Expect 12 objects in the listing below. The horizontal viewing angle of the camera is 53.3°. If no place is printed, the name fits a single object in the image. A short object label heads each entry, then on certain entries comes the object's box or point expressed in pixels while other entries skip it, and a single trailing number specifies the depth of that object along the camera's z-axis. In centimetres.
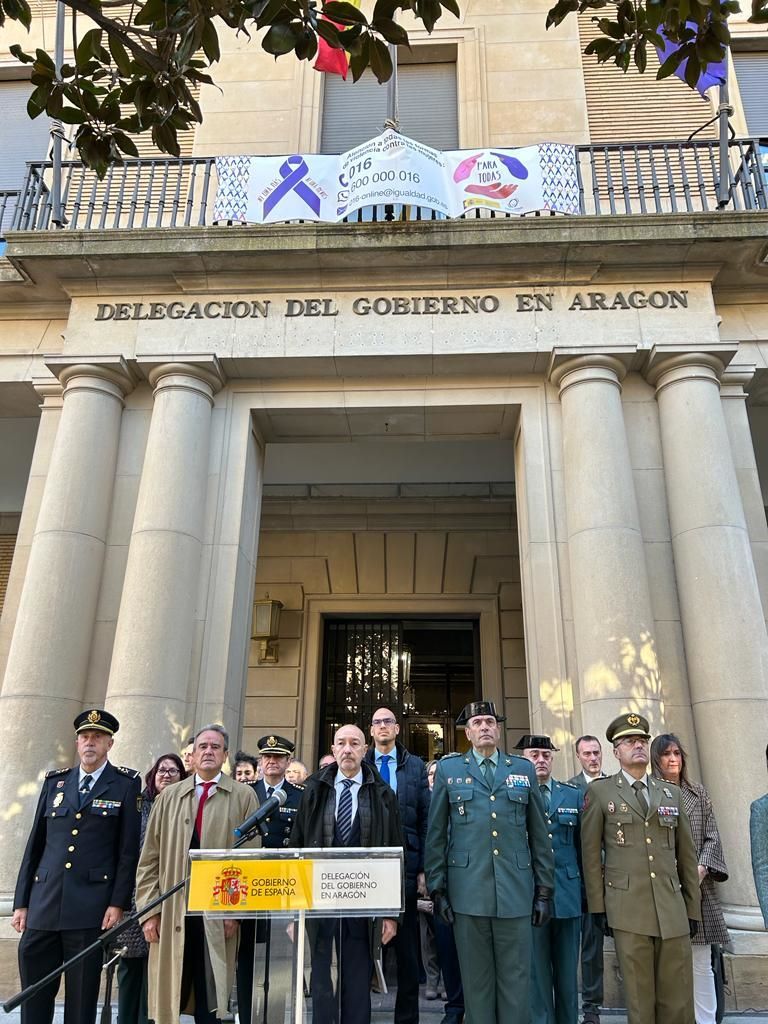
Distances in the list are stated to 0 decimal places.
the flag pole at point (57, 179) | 887
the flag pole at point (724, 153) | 879
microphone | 376
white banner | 876
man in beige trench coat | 430
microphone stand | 307
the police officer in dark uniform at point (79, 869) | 435
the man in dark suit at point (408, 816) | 491
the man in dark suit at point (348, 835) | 410
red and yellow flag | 909
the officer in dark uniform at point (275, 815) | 486
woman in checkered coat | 480
